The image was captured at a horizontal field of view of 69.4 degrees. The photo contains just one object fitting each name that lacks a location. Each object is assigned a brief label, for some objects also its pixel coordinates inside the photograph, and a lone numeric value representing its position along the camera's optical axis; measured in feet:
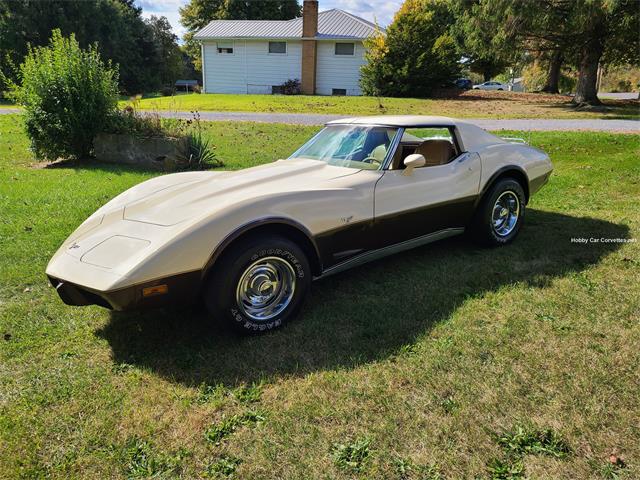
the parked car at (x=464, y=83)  131.15
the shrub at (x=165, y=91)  133.17
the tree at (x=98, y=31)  119.65
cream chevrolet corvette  9.50
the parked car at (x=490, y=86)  153.43
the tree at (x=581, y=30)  55.42
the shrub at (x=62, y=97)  30.37
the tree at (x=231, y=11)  163.06
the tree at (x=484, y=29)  64.90
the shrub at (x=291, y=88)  101.81
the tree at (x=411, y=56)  83.15
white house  100.83
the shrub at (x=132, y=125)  31.83
